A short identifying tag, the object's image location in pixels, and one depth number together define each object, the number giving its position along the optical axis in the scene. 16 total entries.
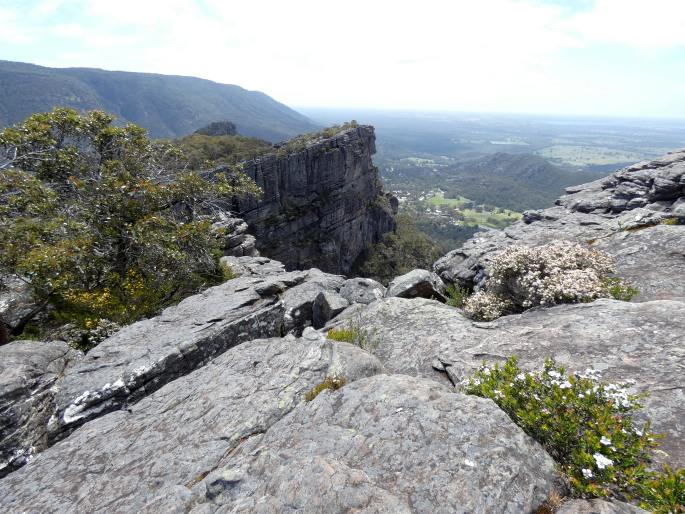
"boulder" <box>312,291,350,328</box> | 14.45
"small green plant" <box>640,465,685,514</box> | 3.85
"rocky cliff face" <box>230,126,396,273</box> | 88.38
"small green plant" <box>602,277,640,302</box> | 10.87
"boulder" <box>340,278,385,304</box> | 16.80
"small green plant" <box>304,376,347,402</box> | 7.17
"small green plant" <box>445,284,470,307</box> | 13.96
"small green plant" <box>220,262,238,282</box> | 19.00
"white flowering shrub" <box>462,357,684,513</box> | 4.23
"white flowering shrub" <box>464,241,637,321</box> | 10.63
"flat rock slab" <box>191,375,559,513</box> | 4.58
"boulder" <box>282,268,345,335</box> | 14.36
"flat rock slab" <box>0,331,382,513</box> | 5.95
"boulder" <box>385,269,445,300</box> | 15.45
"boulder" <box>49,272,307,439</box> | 8.30
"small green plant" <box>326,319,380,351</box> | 10.12
